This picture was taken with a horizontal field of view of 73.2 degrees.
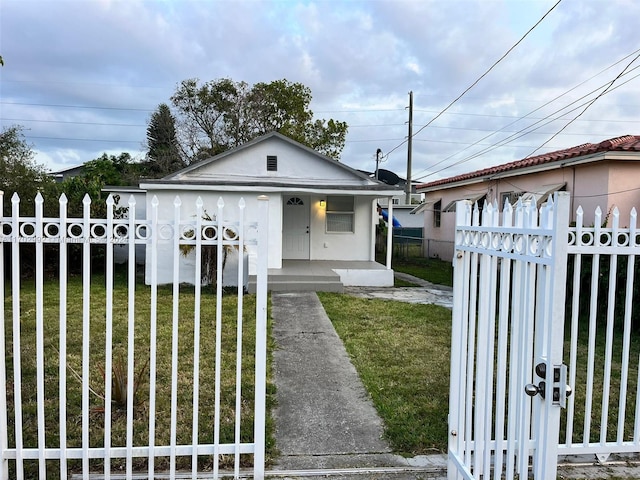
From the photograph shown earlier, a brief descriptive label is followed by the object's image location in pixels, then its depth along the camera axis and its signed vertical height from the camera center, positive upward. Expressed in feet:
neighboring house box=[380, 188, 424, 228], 106.22 +2.00
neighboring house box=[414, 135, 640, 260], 31.96 +4.63
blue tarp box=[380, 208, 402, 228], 71.44 +0.93
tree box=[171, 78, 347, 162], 92.32 +23.48
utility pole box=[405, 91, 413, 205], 71.06 +15.04
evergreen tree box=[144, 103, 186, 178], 102.63 +19.78
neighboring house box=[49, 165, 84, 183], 124.47 +14.49
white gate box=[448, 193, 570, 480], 6.02 -1.79
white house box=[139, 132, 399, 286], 43.75 +2.60
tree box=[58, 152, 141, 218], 41.47 +3.70
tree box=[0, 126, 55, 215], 41.09 +4.23
